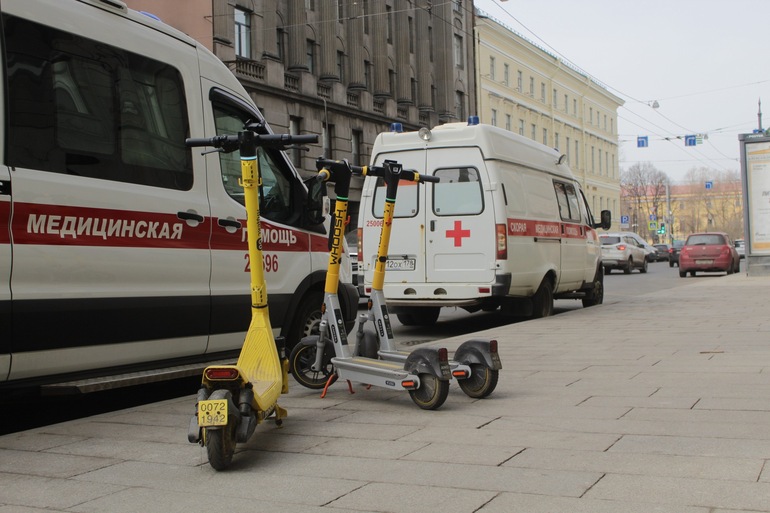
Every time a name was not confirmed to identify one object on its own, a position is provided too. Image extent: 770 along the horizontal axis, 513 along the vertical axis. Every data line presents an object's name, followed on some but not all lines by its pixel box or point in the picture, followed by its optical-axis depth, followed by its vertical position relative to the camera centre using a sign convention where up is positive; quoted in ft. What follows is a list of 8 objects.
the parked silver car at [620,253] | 111.65 +0.14
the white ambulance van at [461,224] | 36.99 +1.50
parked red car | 99.60 -0.42
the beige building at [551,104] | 169.58 +33.73
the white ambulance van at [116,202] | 16.24 +1.38
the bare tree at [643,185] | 318.04 +24.54
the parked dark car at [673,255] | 138.21 -0.45
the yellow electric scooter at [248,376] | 13.35 -1.84
